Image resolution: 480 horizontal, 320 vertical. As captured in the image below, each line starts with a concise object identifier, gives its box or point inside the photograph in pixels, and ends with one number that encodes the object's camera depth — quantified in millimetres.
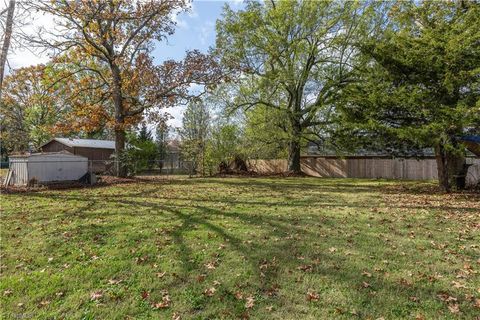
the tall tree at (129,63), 16922
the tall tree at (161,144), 32594
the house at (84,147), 31391
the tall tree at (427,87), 11188
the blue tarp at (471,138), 12100
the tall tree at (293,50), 22016
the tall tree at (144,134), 37297
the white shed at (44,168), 15164
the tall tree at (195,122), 33591
